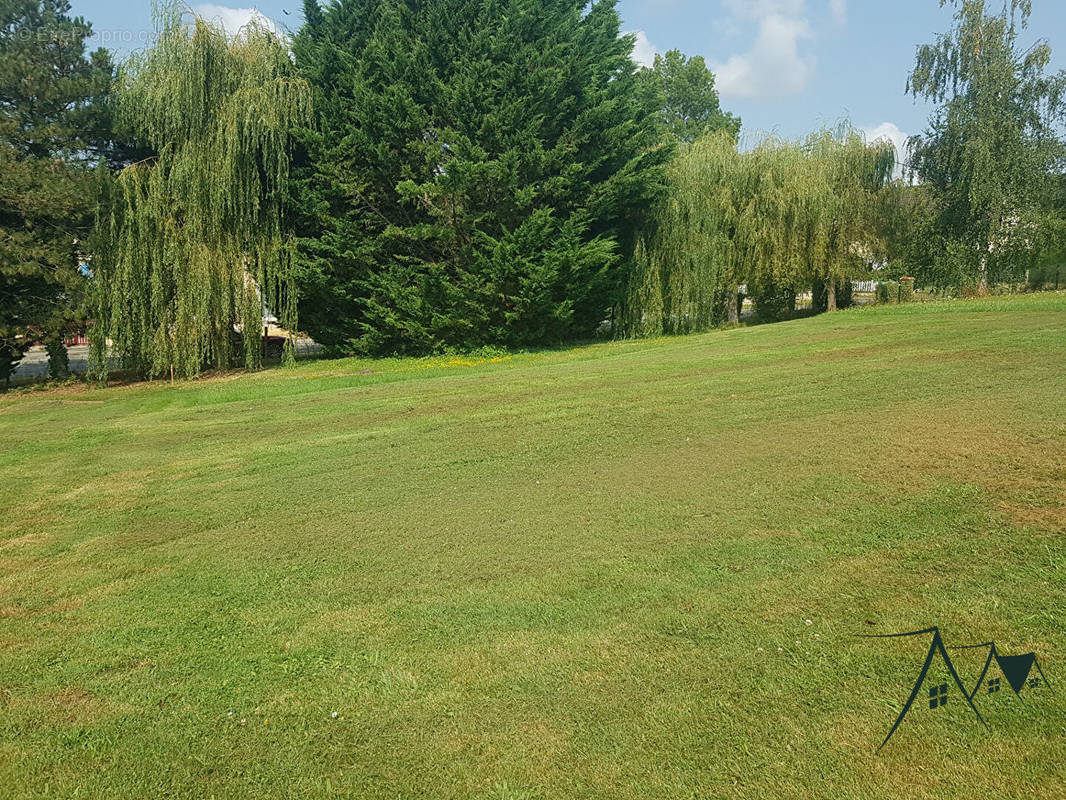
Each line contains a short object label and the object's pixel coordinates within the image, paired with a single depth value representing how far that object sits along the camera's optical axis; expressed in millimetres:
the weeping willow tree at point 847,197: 27625
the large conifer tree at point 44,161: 20250
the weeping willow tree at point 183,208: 20156
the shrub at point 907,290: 31078
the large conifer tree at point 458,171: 21688
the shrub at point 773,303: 30422
